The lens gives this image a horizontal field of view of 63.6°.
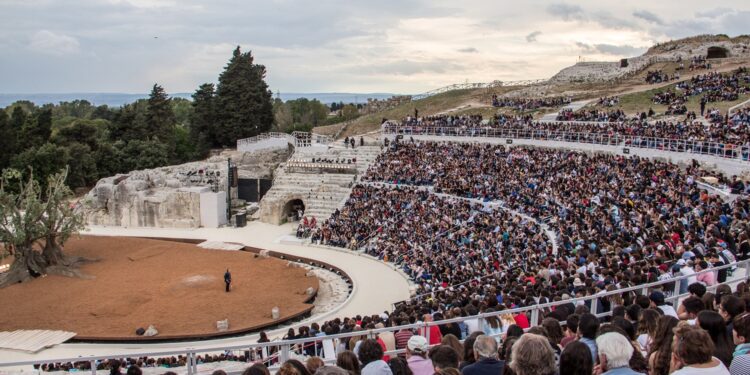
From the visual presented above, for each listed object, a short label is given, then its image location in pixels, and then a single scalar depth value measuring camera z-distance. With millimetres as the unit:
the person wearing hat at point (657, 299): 9438
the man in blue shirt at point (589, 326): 7064
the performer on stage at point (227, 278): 29094
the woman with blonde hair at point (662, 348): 6309
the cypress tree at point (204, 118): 64938
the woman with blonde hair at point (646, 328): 6961
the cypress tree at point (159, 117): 69062
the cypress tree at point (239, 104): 63562
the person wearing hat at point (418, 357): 6930
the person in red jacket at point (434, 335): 10531
